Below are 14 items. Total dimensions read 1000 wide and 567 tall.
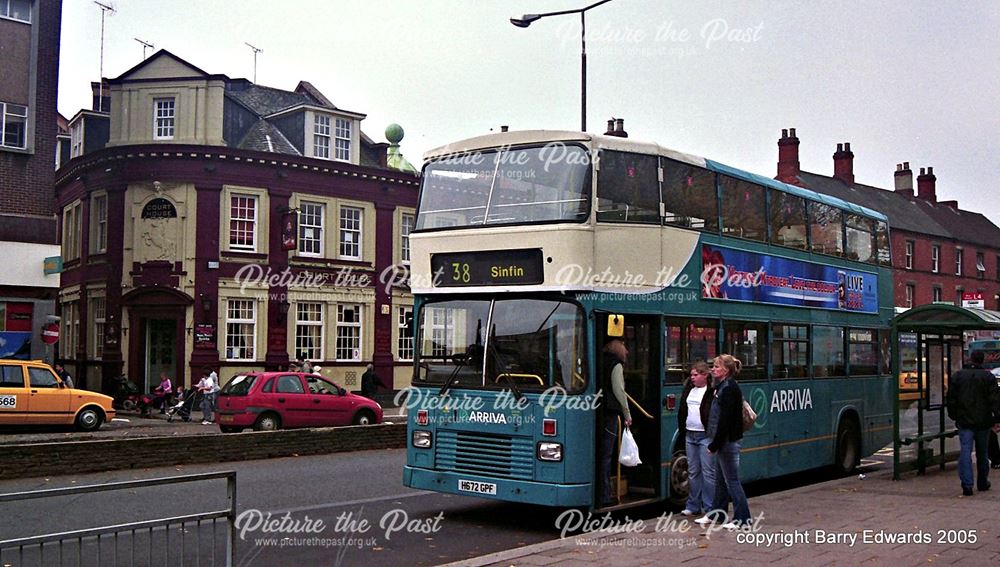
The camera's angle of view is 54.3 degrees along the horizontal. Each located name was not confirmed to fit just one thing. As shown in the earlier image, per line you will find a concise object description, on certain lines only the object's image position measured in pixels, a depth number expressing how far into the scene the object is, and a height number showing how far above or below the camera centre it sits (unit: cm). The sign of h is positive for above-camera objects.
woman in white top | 1063 -107
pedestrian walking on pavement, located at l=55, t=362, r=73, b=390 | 2486 -109
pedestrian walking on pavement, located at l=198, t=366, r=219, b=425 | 2914 -171
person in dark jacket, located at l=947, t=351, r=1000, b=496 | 1283 -83
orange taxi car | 2253 -149
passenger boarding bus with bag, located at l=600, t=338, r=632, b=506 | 1080 -73
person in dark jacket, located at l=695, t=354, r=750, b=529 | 1016 -92
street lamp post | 2322 +714
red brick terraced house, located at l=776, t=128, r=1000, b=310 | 5659 +678
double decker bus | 1060 +43
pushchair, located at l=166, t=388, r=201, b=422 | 2883 -204
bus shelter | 1427 -43
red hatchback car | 2238 -151
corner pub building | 3384 +365
